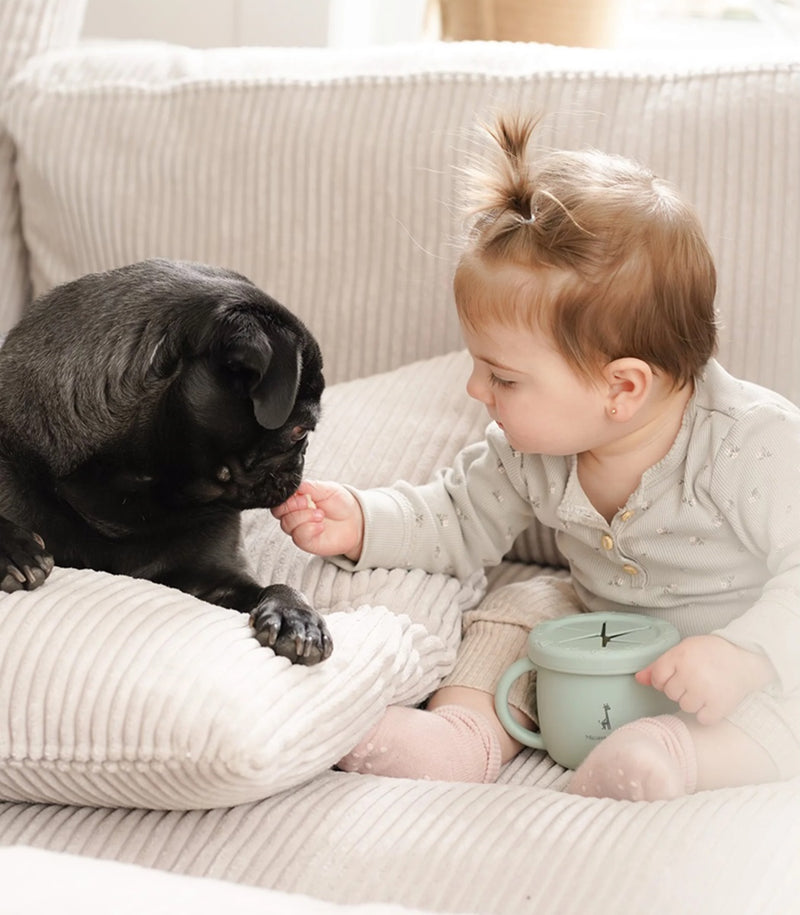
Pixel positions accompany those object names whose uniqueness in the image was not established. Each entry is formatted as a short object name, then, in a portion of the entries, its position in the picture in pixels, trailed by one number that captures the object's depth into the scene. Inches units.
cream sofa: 59.0
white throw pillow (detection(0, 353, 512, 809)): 59.5
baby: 63.9
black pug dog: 65.5
